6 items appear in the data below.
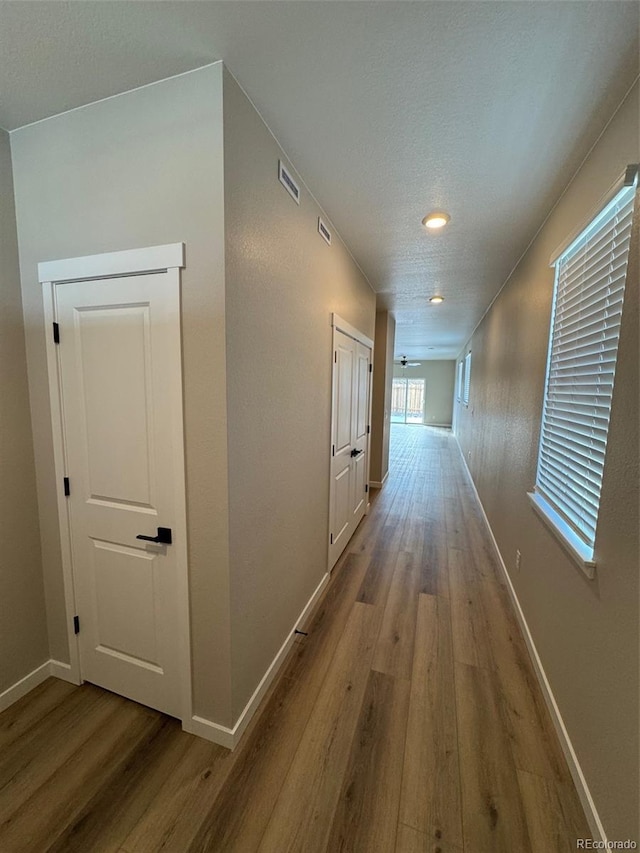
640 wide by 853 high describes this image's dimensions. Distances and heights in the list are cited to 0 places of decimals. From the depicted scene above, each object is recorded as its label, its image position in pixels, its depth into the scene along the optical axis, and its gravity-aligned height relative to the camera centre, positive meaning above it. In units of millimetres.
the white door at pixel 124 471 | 1382 -377
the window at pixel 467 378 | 7378 +371
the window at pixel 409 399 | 13984 -254
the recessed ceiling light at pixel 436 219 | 2221 +1193
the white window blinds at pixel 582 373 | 1361 +113
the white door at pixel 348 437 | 2789 -443
